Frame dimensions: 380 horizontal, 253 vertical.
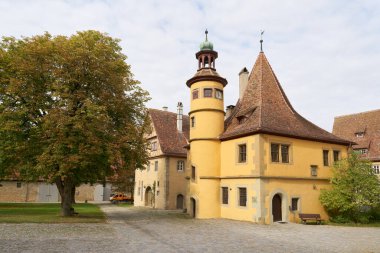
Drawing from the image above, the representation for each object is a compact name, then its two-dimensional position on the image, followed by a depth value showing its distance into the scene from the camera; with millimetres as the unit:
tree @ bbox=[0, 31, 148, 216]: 20844
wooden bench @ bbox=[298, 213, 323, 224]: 22344
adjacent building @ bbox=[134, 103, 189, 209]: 36844
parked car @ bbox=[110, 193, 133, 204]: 48616
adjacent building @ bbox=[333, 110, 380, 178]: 38125
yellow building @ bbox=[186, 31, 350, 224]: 22938
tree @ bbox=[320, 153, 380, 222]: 22734
